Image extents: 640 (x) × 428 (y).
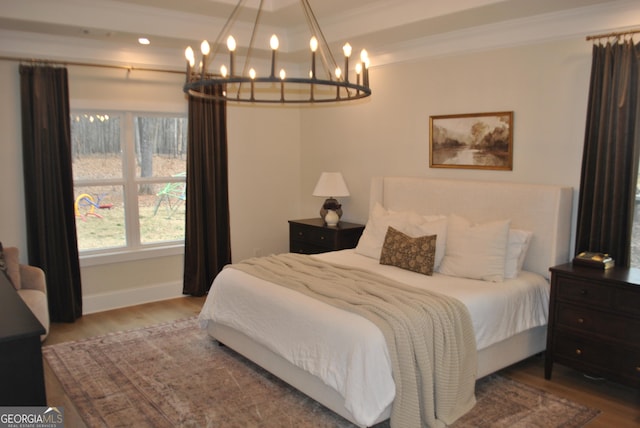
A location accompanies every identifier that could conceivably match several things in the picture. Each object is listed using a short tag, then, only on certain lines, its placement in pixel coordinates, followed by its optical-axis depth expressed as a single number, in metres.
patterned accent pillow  3.93
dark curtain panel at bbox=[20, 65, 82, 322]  4.54
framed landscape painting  4.28
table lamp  5.48
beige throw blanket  2.81
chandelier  5.18
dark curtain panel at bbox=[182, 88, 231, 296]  5.44
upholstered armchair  4.07
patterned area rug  3.09
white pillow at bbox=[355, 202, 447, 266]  4.12
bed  2.81
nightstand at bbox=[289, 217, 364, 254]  5.28
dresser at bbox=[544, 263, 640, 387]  3.18
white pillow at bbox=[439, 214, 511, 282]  3.75
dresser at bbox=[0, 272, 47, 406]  1.85
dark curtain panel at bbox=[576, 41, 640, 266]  3.48
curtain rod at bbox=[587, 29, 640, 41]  3.50
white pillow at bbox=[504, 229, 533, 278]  3.80
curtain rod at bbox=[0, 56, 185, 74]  4.48
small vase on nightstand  5.48
